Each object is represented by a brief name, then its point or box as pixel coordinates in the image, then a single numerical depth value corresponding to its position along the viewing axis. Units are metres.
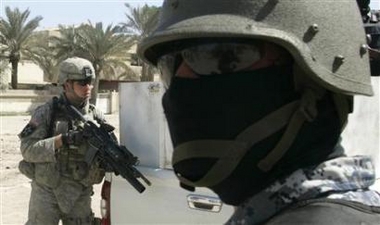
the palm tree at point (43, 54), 33.88
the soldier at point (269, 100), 1.19
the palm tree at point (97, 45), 32.47
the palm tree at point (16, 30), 33.22
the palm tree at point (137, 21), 32.84
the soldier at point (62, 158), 4.37
